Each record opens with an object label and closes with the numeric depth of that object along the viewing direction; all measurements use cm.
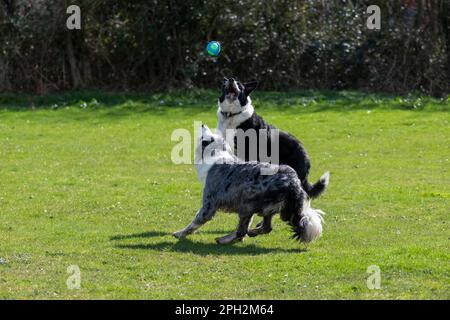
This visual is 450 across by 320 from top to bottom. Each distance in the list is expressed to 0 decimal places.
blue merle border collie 1094
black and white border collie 1246
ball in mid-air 1493
